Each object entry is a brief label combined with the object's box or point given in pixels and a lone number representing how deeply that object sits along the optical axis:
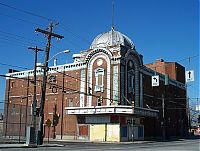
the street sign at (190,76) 23.96
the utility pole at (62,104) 44.61
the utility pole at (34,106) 27.51
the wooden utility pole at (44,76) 27.20
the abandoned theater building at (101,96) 40.33
